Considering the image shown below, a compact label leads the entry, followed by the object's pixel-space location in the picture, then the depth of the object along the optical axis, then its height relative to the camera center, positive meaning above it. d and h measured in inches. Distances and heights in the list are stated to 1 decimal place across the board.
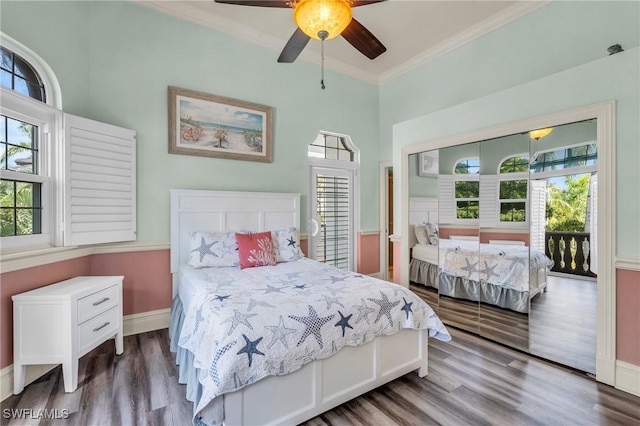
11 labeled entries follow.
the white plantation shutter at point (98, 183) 101.7 +11.1
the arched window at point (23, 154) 87.0 +18.5
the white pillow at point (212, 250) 118.9 -15.8
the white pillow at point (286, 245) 131.8 -15.5
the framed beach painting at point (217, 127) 130.6 +40.8
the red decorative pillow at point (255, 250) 118.3 -15.9
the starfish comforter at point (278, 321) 61.2 -26.8
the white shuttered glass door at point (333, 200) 174.2 +7.5
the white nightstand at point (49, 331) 81.1 -33.3
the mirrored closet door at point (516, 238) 94.2 -10.1
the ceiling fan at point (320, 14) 69.8 +48.2
